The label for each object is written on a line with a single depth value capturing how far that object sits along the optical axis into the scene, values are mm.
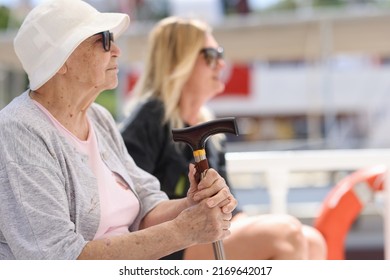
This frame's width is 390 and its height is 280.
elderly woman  2811
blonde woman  4105
